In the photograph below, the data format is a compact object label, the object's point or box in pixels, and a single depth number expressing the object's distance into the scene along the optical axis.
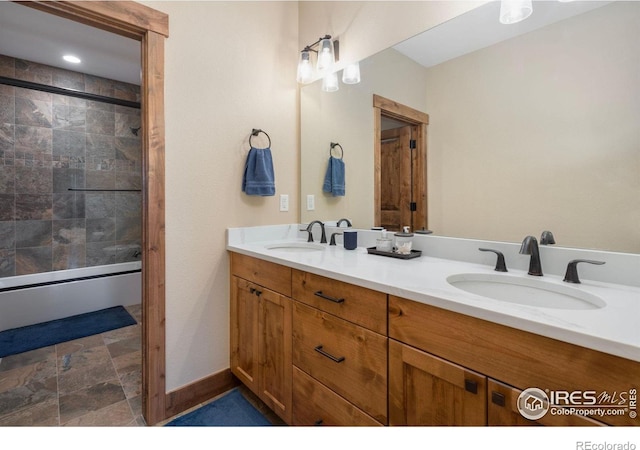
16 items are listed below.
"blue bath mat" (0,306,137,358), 2.34
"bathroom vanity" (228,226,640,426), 0.63
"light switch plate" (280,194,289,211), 2.12
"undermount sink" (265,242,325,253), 1.89
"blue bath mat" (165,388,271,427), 1.55
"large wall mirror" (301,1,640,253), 1.02
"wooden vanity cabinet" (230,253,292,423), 1.41
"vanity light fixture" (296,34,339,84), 1.91
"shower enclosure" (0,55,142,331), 2.83
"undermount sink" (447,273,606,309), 0.94
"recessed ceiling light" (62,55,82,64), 2.83
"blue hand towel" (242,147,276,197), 1.87
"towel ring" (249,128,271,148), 1.93
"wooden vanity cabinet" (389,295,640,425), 0.60
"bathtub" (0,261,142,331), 2.64
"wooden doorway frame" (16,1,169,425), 1.52
